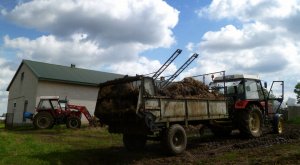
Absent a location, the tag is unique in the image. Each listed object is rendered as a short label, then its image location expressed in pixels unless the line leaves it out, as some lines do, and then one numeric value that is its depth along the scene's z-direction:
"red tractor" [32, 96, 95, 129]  16.62
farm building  20.57
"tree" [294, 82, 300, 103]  51.50
